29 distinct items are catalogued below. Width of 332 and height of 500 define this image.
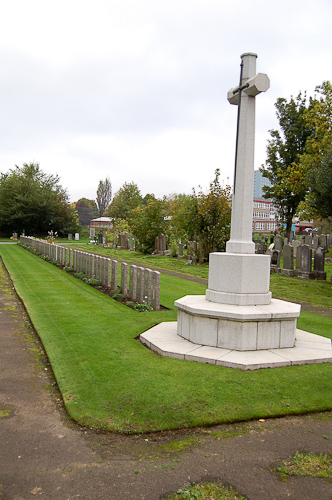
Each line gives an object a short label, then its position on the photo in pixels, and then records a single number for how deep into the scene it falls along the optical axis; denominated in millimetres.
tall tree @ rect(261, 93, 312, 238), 36812
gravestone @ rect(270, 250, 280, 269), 18688
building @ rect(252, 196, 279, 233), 83625
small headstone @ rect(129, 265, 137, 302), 9574
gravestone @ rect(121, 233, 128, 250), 33844
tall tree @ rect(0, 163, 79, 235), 46406
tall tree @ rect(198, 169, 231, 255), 20062
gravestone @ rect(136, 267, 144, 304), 9214
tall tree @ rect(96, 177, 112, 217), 90938
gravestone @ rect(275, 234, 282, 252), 22791
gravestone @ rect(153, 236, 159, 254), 27077
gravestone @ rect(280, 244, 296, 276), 16891
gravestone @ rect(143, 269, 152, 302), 8977
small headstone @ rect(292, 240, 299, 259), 23778
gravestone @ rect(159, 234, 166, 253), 27016
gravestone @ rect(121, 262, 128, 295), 10188
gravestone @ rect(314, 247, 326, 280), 15820
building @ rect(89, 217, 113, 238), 63825
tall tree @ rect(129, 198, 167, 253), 26812
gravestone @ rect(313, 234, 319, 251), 26891
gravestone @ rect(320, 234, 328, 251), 28170
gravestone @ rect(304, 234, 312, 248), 22625
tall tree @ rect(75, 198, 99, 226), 88212
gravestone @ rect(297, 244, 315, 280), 15961
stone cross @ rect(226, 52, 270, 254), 6074
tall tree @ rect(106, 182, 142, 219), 60603
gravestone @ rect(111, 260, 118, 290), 11266
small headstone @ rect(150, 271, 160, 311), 8695
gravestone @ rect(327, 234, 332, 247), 29906
